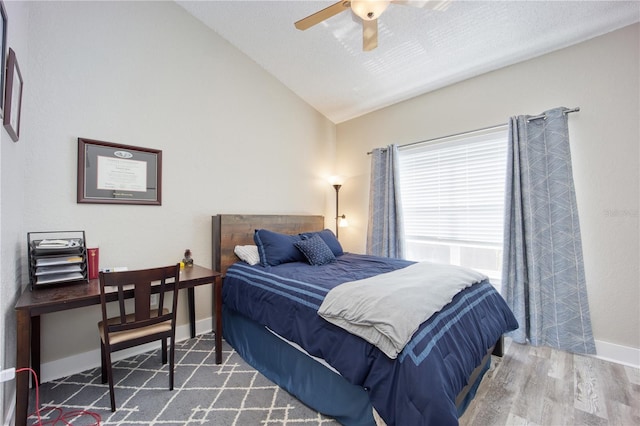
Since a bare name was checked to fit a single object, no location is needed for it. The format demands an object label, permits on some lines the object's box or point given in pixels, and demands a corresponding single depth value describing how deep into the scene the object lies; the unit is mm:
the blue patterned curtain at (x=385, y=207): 3578
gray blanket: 1311
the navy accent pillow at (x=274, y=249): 2689
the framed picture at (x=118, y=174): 2141
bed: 1225
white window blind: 2934
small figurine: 2617
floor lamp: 4188
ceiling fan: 1762
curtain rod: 2460
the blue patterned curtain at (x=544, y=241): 2404
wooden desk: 1378
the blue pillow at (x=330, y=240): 3248
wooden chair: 1623
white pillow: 2709
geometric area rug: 1604
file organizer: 1751
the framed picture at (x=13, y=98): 1354
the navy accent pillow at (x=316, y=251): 2783
